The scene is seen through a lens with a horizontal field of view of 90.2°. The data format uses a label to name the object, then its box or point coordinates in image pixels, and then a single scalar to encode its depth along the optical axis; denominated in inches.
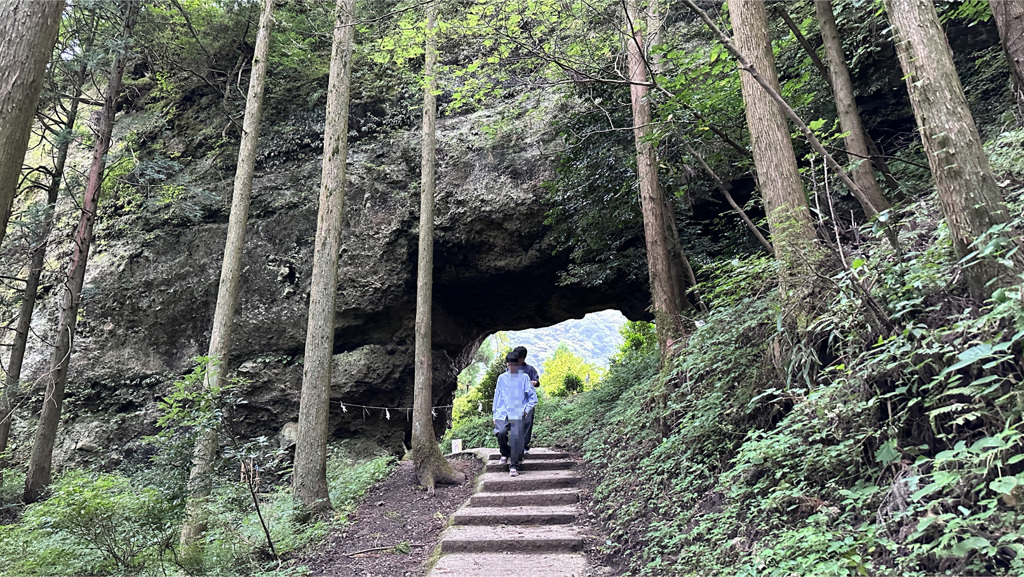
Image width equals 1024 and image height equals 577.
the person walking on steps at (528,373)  275.8
